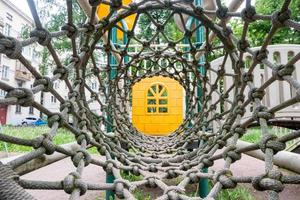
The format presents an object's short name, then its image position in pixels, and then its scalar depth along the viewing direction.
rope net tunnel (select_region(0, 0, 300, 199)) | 0.41
